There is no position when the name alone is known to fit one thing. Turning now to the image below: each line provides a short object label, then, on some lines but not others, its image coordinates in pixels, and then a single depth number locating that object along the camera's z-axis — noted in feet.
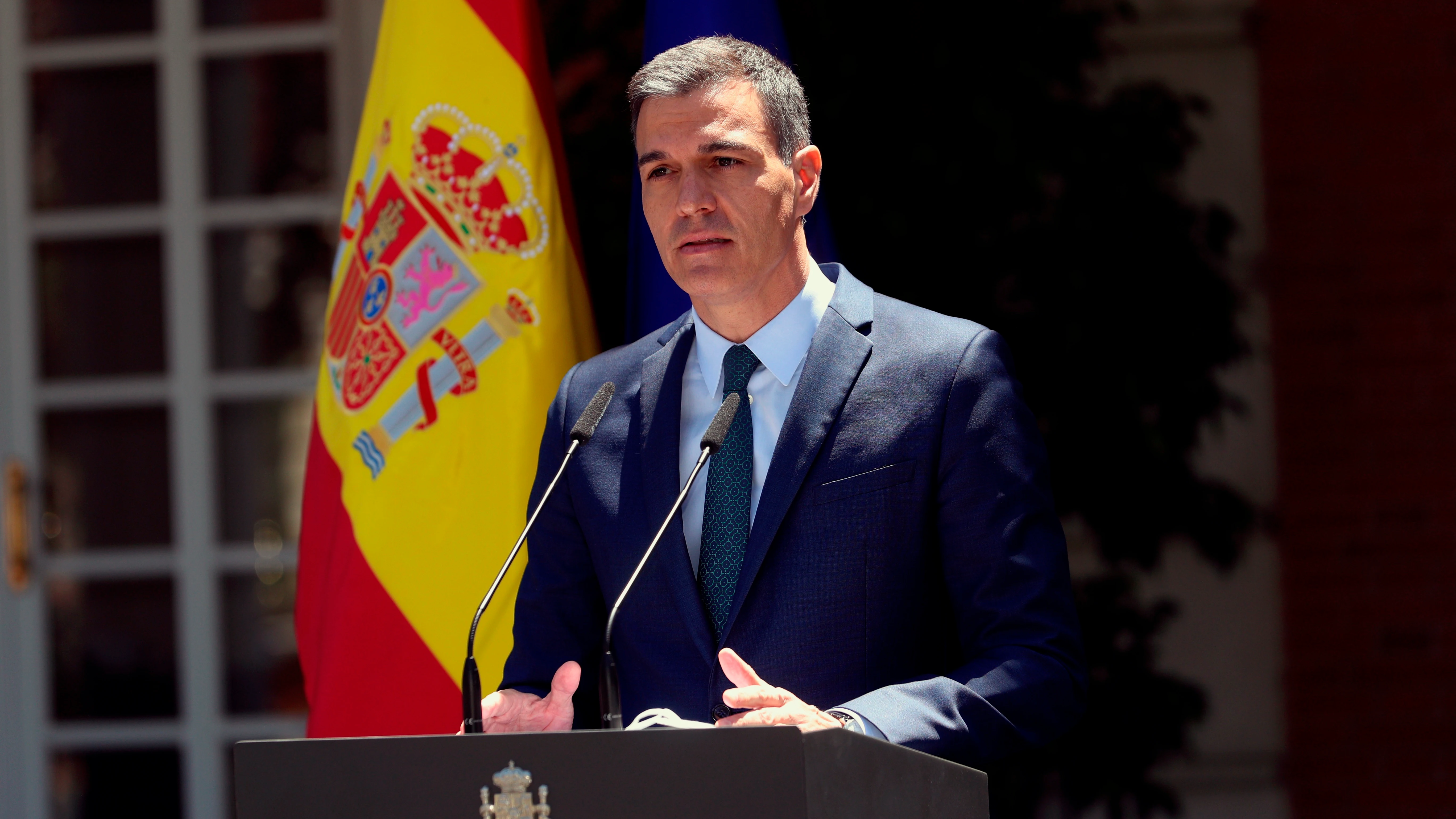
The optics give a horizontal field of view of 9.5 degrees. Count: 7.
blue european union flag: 27.37
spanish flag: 27.18
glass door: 33.81
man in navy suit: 25.07
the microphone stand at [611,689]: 24.48
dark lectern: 23.89
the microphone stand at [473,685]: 24.52
